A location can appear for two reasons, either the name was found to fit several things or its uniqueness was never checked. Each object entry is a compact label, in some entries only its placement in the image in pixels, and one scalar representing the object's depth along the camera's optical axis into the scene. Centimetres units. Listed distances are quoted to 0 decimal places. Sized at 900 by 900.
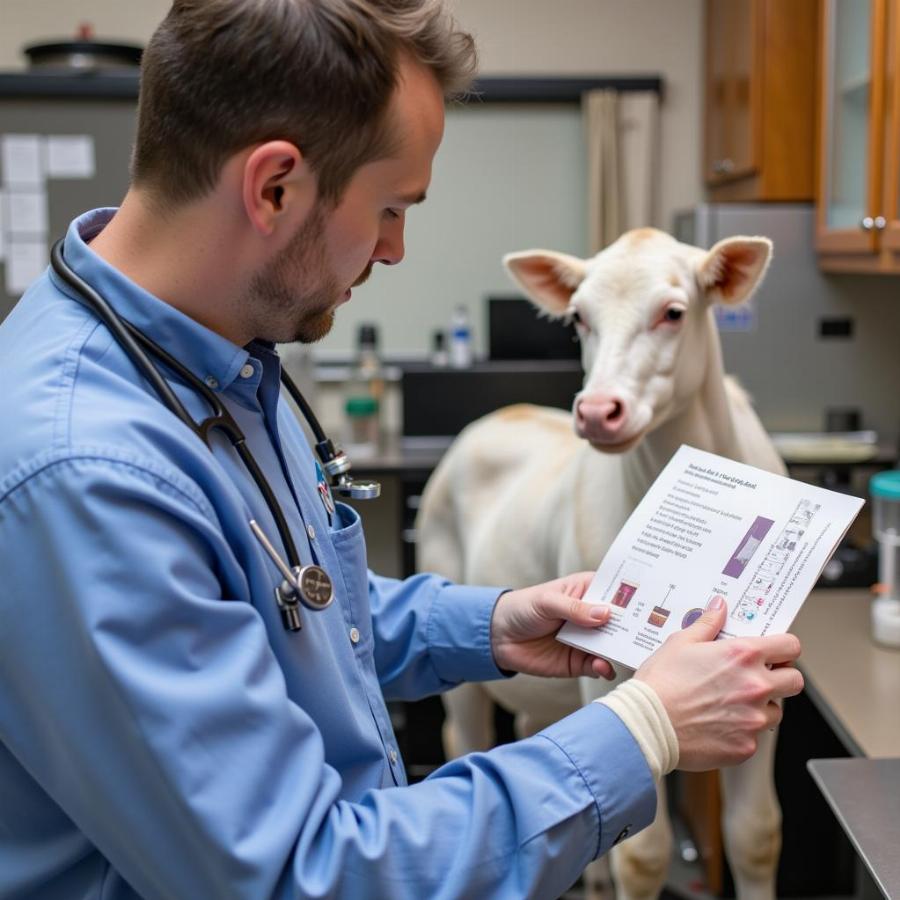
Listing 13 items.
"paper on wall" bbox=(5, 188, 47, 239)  347
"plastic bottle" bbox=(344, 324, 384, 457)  304
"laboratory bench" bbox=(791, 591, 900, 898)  109
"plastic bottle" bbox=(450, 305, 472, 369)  309
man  66
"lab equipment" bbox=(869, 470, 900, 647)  172
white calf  143
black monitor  317
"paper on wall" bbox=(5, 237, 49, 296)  353
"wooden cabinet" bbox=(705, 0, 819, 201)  282
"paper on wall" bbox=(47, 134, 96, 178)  338
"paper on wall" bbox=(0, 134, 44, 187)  340
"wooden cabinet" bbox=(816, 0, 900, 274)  220
